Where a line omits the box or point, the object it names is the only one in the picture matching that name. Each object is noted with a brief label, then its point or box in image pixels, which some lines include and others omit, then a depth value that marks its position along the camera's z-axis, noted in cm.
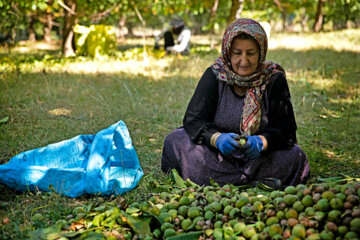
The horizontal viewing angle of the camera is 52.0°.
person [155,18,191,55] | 866
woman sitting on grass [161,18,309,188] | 243
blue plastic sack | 236
